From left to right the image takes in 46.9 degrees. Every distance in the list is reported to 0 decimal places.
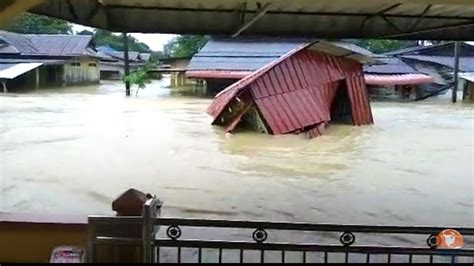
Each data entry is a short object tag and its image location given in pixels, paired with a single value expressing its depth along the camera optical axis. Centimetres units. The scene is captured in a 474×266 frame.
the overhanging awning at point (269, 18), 430
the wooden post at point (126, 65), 1924
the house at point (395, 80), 1950
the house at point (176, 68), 2244
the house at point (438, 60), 2120
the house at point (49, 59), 2195
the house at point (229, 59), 1923
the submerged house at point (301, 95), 1084
